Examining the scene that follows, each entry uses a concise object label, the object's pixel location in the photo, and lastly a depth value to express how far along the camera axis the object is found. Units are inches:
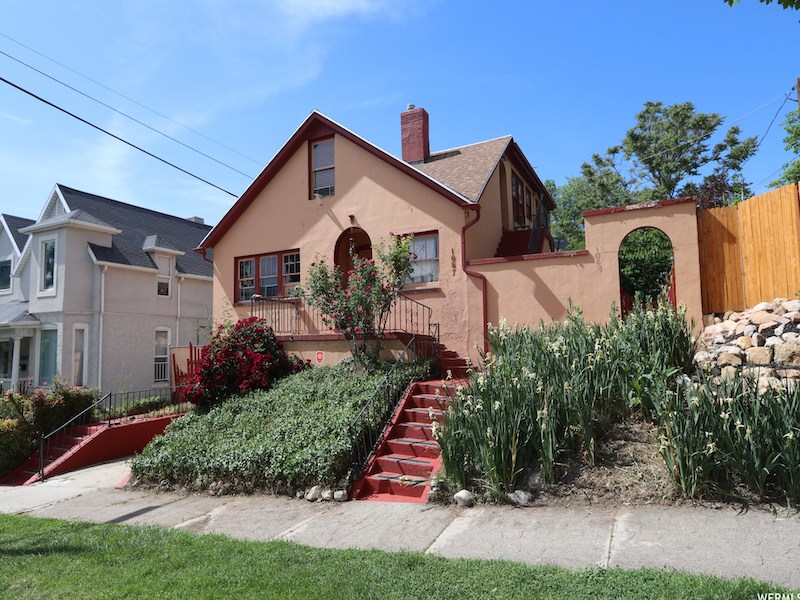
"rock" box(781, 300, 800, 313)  308.3
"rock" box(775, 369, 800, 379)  266.3
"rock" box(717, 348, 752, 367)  284.7
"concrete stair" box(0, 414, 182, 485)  457.7
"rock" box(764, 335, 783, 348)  285.3
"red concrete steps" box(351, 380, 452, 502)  286.7
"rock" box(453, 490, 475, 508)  250.8
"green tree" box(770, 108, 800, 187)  869.8
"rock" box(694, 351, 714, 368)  293.1
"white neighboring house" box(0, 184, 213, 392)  730.8
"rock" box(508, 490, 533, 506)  241.4
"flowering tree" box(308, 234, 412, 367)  435.8
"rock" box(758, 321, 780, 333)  301.7
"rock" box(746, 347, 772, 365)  282.0
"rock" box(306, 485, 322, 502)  291.0
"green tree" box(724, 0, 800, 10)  194.7
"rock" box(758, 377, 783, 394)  240.3
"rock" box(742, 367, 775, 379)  261.7
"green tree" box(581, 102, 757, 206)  1181.1
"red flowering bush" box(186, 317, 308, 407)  463.8
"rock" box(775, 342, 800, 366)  274.7
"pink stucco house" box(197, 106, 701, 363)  433.7
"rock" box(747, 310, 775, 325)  308.5
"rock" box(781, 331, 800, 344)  281.5
